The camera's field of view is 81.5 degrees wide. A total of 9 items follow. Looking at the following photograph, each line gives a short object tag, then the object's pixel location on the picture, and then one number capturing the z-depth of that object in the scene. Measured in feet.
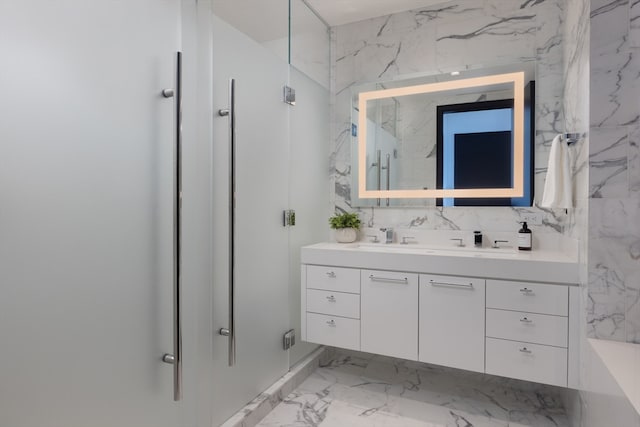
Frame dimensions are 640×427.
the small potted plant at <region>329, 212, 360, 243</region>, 8.18
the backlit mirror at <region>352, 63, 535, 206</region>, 7.08
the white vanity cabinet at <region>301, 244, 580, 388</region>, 5.39
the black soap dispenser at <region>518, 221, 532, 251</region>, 6.72
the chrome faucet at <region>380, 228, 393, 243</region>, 8.07
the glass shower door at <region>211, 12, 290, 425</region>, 5.39
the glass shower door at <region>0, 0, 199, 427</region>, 3.18
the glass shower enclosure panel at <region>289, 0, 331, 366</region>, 7.39
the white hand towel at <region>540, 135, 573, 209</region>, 5.65
